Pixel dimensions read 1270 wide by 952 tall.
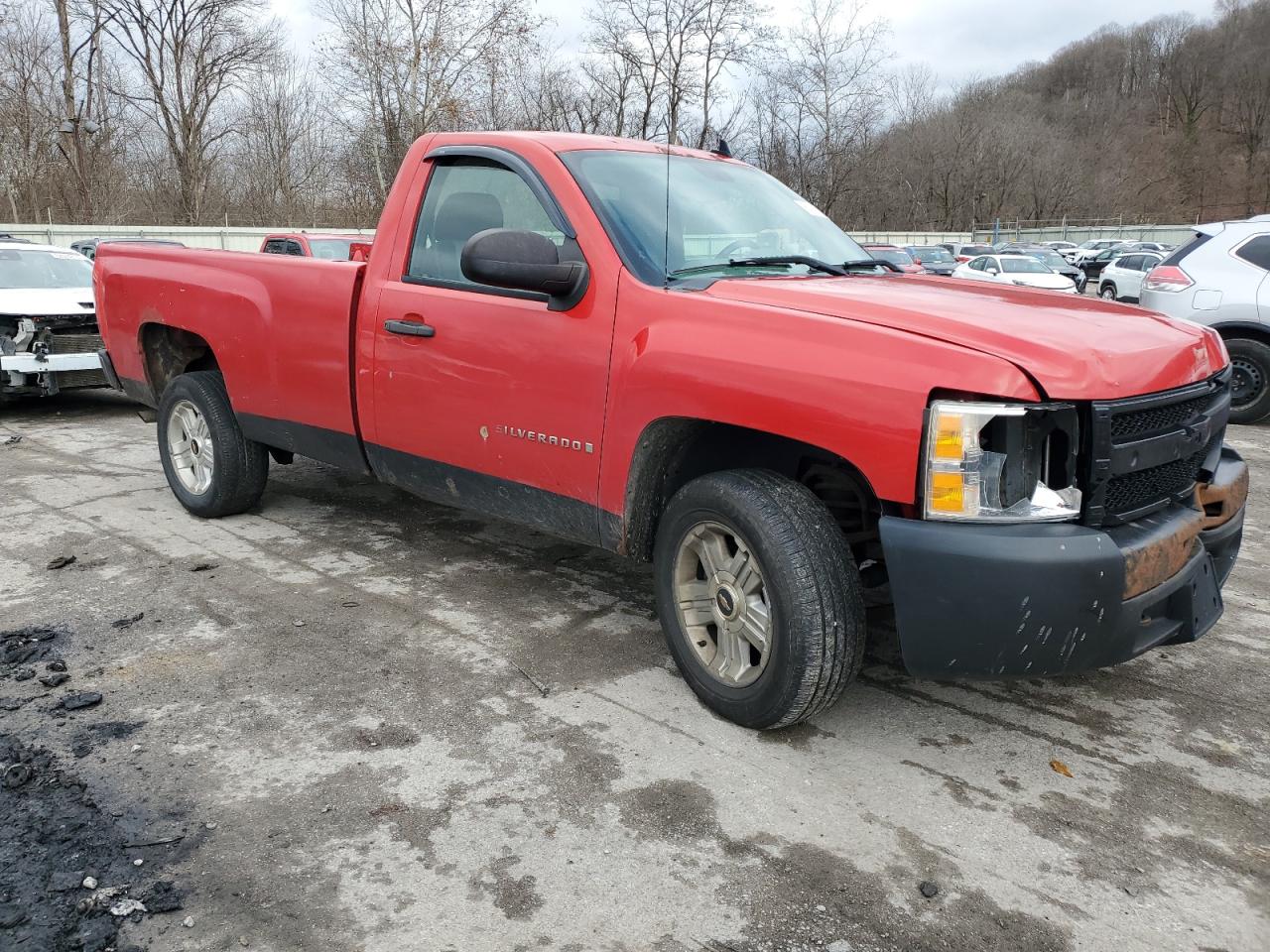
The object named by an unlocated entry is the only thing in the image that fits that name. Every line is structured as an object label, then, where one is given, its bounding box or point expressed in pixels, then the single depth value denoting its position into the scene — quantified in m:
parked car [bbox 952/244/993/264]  35.47
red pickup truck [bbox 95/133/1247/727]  2.64
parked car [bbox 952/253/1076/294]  25.41
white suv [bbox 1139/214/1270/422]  8.92
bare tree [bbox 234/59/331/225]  41.53
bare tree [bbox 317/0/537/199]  29.97
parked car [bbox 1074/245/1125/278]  40.03
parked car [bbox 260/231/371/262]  13.23
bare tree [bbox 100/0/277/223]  39.56
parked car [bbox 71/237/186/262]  20.02
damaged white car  8.62
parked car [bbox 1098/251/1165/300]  27.80
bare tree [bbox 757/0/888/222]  39.19
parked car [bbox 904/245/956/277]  24.73
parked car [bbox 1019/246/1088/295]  29.05
